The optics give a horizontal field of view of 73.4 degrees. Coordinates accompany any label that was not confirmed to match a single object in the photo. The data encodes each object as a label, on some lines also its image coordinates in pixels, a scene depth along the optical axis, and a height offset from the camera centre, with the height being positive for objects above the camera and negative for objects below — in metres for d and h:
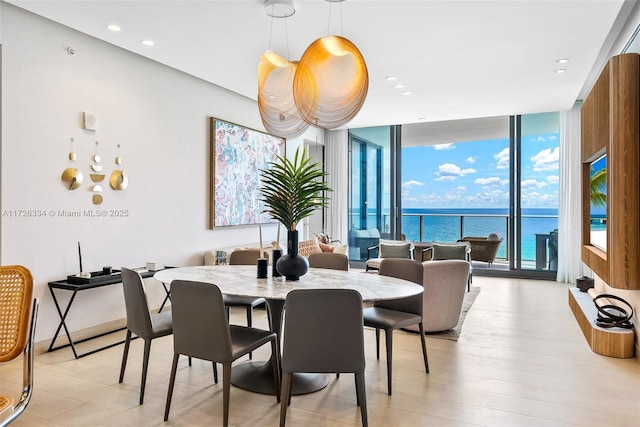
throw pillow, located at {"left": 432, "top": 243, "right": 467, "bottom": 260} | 6.32 -0.53
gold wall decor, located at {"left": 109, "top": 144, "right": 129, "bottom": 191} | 4.18 +0.38
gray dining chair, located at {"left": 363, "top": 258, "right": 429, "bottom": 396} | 2.85 -0.70
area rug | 4.05 -1.12
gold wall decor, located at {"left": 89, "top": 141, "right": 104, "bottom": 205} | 3.98 +0.37
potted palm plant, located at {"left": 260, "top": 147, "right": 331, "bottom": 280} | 2.96 +0.10
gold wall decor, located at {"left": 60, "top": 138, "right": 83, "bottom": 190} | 3.74 +0.37
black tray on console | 3.57 -0.52
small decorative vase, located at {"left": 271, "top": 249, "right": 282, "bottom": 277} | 3.14 -0.32
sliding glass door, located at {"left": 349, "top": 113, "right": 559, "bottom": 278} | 7.44 +0.63
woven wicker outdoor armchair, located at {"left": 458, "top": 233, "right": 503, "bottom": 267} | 7.16 -0.53
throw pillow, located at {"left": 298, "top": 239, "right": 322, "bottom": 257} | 6.26 -0.46
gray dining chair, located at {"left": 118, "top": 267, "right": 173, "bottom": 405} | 2.63 -0.64
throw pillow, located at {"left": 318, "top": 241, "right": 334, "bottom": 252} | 6.75 -0.50
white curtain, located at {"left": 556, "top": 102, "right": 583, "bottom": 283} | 6.89 +0.28
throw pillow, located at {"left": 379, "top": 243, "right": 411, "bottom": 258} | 6.66 -0.54
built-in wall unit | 3.09 +0.24
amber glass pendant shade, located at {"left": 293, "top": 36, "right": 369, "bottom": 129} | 2.82 +0.91
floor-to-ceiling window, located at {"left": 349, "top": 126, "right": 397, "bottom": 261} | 8.56 +0.56
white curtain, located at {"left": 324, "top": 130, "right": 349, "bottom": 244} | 8.66 +0.73
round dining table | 2.53 -0.44
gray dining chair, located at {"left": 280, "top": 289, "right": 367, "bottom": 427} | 2.17 -0.61
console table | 3.46 -0.65
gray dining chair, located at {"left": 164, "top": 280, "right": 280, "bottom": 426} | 2.28 -0.62
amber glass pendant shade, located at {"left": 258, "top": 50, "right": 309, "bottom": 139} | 3.21 +0.93
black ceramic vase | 2.95 -0.33
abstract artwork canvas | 5.57 +0.63
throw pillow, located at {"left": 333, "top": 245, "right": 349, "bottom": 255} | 6.79 -0.52
